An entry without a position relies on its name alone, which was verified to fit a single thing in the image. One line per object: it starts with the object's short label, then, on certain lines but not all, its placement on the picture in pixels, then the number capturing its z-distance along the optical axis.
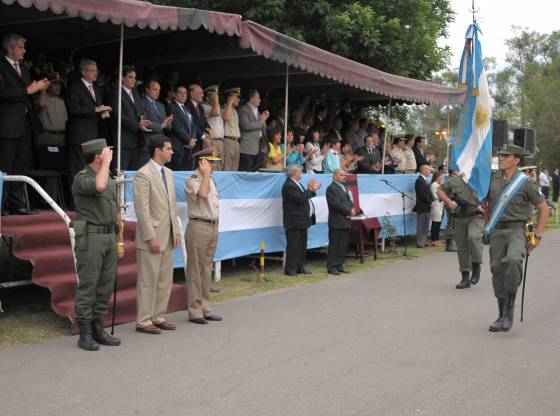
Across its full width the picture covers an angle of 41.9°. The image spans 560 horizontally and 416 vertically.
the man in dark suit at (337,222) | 12.43
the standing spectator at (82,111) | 9.28
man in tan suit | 7.48
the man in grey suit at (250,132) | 12.46
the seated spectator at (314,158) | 14.36
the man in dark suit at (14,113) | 8.38
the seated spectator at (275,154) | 13.22
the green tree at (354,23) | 18.28
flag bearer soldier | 7.98
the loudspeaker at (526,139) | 20.12
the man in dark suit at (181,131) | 10.82
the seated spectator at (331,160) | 14.60
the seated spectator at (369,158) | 16.31
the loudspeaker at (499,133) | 19.48
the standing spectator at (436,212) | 17.48
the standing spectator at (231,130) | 11.95
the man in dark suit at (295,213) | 11.80
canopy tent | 8.80
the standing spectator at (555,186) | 39.12
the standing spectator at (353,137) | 16.91
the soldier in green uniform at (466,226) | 11.12
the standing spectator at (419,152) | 18.69
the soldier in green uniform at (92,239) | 6.80
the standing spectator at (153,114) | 10.18
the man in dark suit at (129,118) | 9.83
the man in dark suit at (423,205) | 16.81
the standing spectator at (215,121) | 11.60
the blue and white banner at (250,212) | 10.27
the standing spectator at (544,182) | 35.31
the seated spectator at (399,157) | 17.58
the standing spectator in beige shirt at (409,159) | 17.89
